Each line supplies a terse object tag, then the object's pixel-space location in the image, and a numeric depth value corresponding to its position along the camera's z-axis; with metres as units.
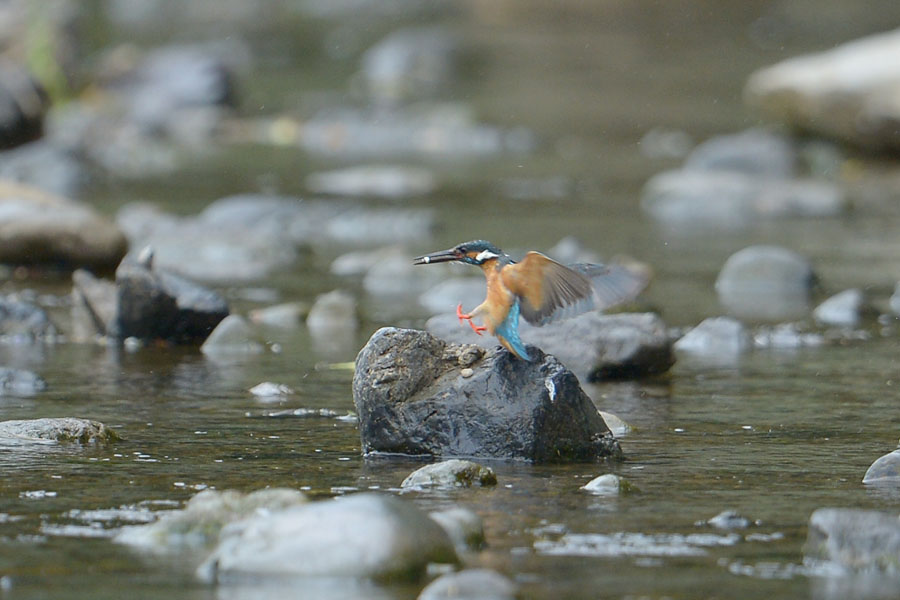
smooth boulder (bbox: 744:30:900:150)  31.50
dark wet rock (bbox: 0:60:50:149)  33.69
